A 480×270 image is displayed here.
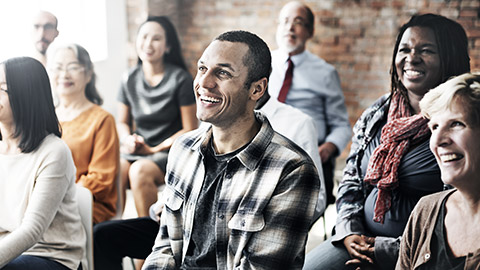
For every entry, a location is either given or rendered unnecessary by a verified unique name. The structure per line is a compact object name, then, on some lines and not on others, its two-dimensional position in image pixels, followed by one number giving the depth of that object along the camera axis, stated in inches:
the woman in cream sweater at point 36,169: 76.0
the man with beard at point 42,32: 127.0
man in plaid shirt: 63.3
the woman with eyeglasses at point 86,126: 102.4
